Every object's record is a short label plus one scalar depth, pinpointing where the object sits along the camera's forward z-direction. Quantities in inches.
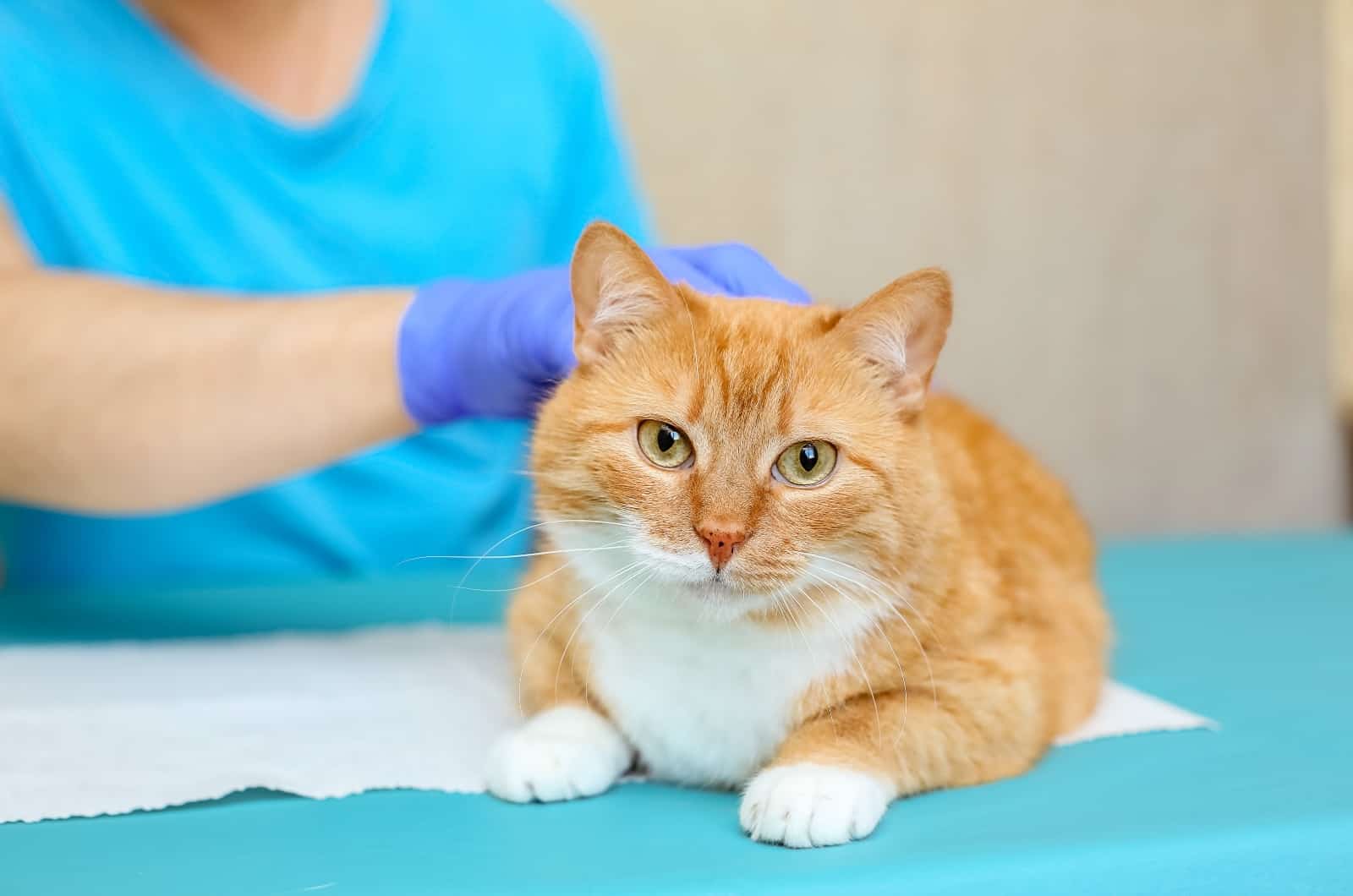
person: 28.0
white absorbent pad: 23.9
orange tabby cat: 23.6
